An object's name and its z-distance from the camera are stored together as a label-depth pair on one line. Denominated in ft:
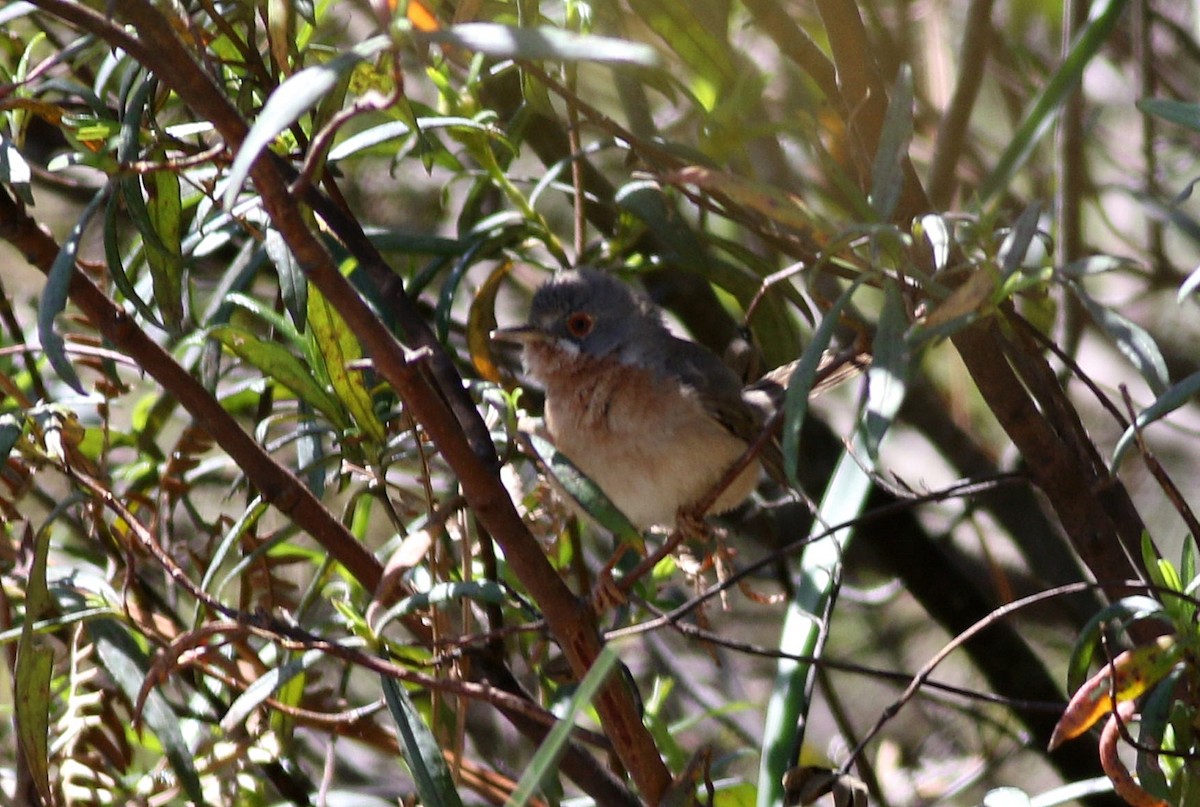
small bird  13.46
